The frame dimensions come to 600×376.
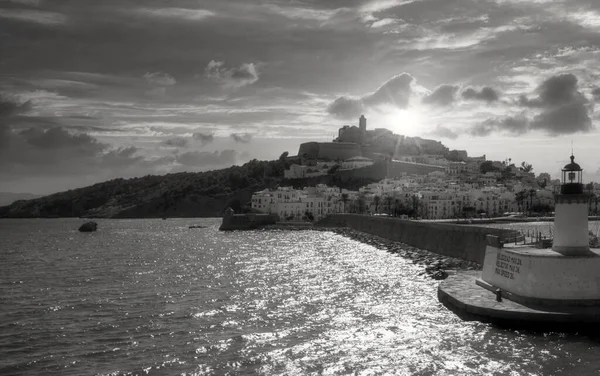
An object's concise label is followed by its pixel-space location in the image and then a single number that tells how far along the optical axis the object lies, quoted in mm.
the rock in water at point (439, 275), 34584
